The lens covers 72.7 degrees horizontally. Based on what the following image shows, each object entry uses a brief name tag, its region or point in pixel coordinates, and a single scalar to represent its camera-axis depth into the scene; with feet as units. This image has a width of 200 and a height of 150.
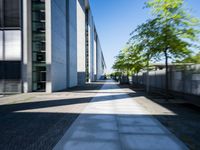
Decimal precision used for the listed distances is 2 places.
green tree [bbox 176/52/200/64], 30.94
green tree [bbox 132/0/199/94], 30.08
